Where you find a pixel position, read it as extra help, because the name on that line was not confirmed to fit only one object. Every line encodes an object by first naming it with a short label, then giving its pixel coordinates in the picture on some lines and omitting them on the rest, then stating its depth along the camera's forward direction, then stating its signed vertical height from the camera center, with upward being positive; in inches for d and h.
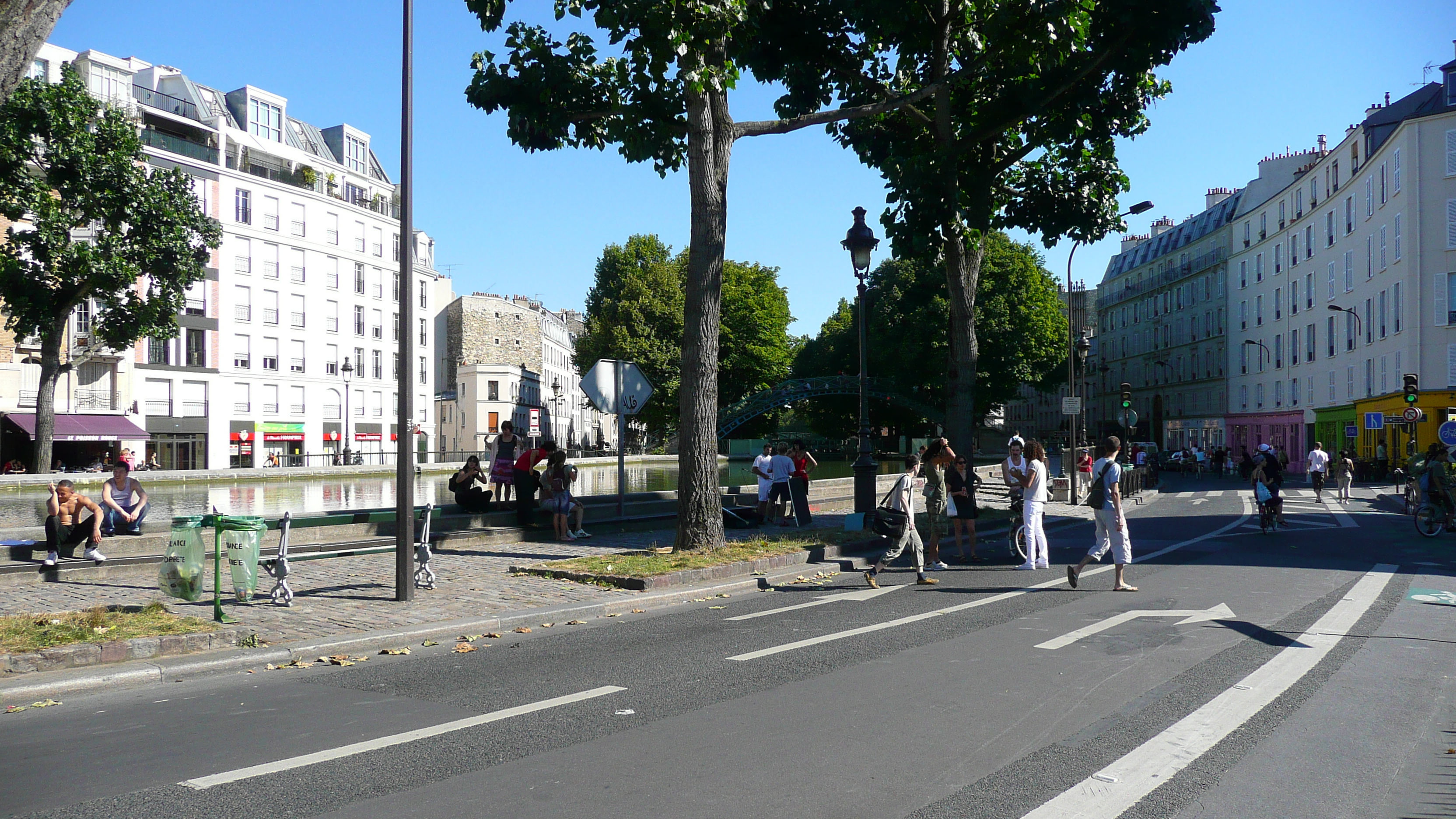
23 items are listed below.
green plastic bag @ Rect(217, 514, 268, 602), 355.3 -38.3
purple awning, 1797.5 +28.6
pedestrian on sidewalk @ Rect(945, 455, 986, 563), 563.8 -38.1
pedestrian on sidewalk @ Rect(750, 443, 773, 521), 759.7 -32.8
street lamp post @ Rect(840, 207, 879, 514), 713.0 +48.9
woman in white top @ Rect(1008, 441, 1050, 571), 494.9 -35.9
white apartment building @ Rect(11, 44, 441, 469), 2140.7 +346.1
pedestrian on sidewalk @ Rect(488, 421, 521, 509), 676.7 -14.5
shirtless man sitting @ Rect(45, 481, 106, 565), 444.1 -35.5
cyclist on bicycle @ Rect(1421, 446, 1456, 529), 703.1 -43.1
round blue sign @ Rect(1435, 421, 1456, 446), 960.3 -6.8
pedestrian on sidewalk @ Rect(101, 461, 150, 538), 482.6 -30.5
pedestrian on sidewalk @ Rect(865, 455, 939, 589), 457.4 -45.8
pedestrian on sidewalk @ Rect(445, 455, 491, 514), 652.1 -35.5
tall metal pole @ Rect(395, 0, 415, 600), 390.6 +35.7
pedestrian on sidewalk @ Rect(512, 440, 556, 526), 645.3 -29.2
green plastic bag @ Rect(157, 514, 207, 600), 358.3 -44.2
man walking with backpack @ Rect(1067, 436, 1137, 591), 435.8 -40.5
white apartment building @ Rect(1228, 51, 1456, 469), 1615.4 +286.1
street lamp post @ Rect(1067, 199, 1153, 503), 1381.6 +90.2
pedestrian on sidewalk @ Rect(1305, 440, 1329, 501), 1147.9 -45.5
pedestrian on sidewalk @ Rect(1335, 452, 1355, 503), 1193.4 -59.8
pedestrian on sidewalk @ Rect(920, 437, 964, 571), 499.8 -28.7
